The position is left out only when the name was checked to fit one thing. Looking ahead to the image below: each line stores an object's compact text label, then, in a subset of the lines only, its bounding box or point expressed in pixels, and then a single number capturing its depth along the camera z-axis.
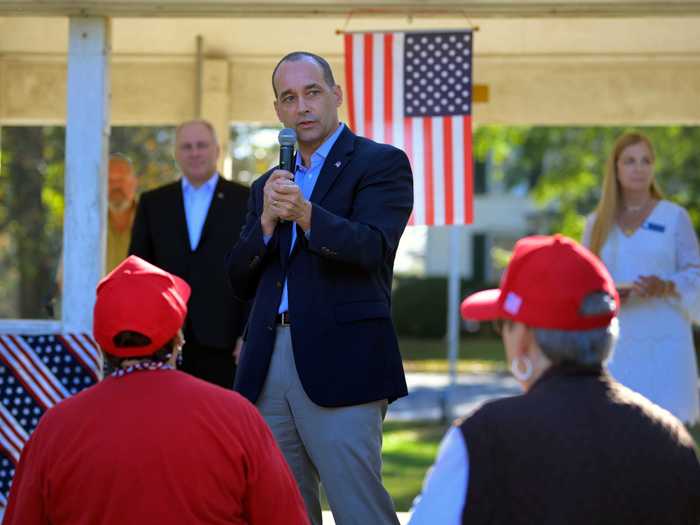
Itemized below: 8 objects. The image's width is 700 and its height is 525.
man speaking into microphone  8.84
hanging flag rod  12.86
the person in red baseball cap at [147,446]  6.39
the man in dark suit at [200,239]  13.20
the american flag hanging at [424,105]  14.29
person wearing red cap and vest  5.41
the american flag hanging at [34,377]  13.00
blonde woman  13.72
